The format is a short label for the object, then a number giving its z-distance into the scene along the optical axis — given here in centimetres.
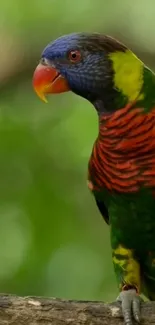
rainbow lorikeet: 609
